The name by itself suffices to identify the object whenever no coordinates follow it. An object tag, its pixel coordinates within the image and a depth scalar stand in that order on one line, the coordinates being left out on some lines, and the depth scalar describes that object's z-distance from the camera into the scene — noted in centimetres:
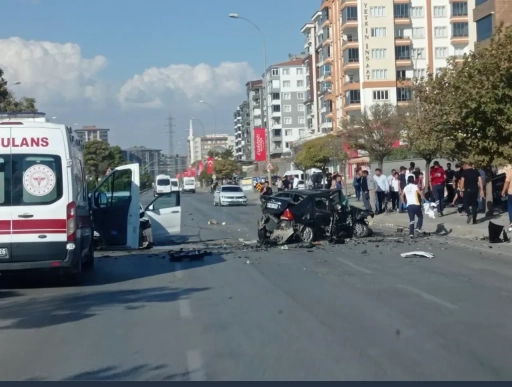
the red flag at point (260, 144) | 5669
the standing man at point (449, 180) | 3086
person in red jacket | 2714
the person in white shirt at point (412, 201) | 2159
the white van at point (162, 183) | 7896
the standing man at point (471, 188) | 2266
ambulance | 1229
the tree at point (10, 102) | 4269
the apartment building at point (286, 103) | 13625
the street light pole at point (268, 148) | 4971
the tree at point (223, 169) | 11725
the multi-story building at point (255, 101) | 15330
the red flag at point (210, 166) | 10032
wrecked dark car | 2066
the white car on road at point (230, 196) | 5008
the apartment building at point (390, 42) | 8312
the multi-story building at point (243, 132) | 17575
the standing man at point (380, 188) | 3059
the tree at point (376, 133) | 5609
